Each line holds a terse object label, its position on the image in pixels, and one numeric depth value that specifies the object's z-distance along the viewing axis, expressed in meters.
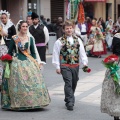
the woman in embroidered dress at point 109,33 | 22.96
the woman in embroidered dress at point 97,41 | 19.16
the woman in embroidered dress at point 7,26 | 10.70
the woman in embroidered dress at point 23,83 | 8.16
